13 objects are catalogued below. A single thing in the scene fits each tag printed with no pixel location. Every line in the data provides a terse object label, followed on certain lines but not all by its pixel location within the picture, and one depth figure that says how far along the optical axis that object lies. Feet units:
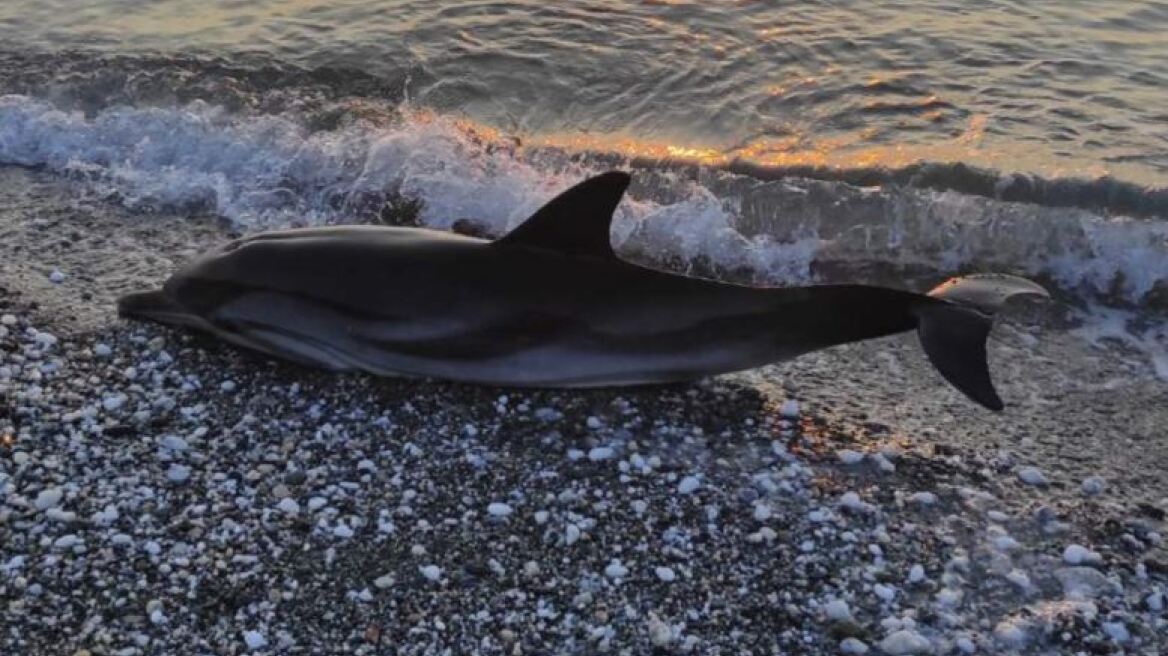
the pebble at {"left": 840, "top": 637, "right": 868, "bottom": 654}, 13.74
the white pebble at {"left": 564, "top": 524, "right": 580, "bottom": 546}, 15.35
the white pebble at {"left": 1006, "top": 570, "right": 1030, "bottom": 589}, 14.87
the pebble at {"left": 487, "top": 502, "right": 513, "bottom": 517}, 15.88
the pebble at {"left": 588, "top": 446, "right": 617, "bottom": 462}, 17.06
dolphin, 17.97
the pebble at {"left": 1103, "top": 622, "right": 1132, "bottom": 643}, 14.06
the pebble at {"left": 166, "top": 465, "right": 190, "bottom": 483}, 16.31
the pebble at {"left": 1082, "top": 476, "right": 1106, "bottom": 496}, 17.08
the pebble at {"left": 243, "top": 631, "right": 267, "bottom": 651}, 13.58
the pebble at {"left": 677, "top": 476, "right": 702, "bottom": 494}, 16.40
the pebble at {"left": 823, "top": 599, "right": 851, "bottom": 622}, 14.16
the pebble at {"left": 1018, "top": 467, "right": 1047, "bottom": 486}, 17.17
